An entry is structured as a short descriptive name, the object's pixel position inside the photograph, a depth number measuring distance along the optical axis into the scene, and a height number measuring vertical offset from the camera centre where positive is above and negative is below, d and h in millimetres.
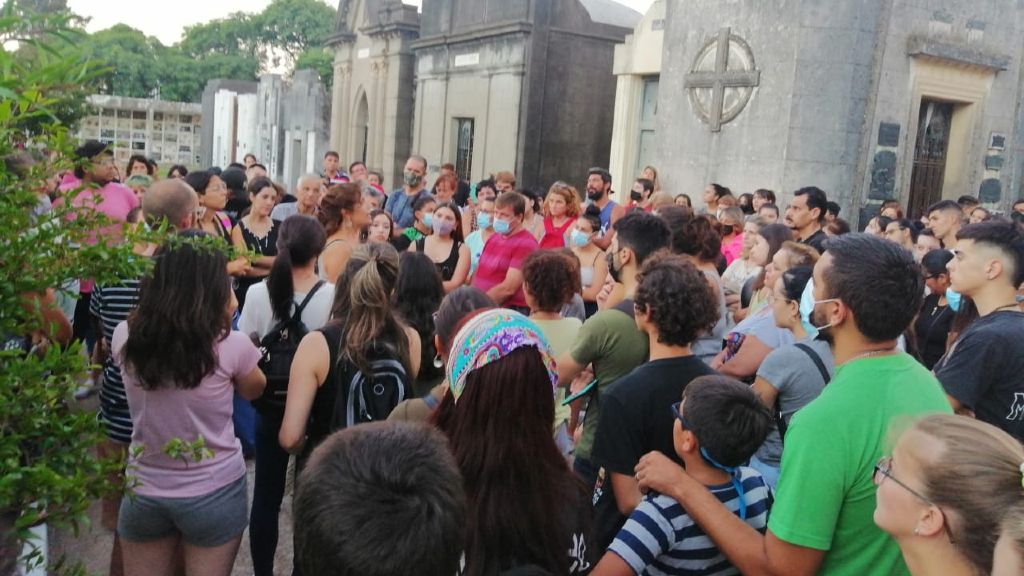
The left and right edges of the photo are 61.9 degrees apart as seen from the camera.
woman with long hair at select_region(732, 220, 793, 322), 5633 -376
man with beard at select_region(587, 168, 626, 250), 8906 -217
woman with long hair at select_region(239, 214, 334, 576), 4035 -821
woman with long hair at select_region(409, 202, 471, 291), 6909 -714
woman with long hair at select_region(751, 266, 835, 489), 3340 -744
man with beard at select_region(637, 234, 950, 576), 2287 -669
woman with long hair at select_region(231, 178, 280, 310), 6332 -669
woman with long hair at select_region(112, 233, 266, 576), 3061 -984
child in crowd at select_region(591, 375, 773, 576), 2488 -926
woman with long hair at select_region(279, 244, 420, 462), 3557 -826
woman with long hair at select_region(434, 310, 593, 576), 2182 -764
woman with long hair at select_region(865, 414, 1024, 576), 1787 -624
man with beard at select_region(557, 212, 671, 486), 3793 -777
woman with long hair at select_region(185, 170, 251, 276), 6604 -447
